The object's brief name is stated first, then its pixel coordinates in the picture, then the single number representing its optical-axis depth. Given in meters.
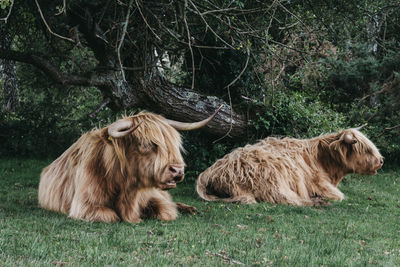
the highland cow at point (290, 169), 12.34
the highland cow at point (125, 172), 8.59
